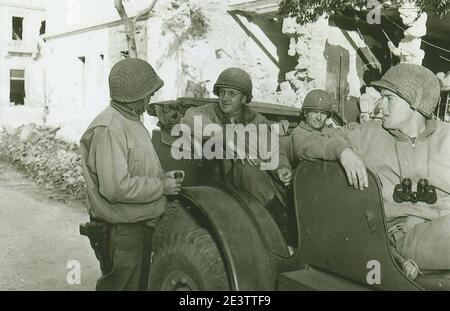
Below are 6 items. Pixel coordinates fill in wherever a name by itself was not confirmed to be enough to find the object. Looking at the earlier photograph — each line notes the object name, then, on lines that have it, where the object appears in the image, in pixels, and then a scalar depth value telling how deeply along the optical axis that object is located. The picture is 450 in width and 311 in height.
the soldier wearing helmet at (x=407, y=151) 2.56
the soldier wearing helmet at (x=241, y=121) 3.14
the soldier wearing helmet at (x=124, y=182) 2.86
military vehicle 2.32
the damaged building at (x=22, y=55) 24.38
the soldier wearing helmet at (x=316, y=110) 4.73
